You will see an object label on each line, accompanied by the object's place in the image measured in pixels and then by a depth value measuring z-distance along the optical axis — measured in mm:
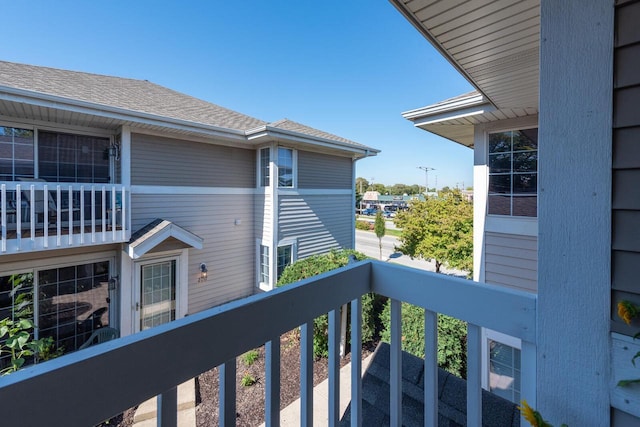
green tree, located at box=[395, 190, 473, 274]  10250
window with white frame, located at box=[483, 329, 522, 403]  3996
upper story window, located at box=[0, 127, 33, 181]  4969
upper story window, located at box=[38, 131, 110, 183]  5332
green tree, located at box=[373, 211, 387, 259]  19234
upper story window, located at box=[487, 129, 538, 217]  4004
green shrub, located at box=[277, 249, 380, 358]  5039
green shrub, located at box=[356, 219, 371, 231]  28531
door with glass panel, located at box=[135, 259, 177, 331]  6032
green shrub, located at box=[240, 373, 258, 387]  4375
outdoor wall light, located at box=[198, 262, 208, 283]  6884
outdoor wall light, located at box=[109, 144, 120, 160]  5819
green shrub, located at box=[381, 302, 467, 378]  4430
